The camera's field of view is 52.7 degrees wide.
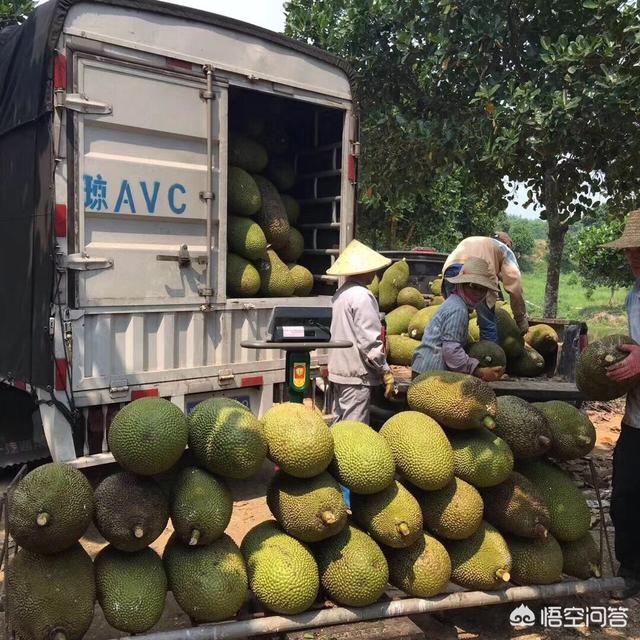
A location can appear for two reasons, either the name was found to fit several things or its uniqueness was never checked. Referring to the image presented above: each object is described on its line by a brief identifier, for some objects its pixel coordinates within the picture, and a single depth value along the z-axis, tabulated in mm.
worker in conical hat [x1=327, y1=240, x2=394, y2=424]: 4270
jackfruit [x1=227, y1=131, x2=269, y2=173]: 5559
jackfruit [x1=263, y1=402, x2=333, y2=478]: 2785
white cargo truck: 3881
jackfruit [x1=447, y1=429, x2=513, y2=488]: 3107
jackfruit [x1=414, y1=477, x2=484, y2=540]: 3012
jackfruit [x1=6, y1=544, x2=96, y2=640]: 2455
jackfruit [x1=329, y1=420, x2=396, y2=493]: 2887
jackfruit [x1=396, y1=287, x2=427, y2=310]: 6922
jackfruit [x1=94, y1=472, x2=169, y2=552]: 2578
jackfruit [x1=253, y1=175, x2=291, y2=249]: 5574
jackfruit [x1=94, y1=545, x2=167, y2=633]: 2564
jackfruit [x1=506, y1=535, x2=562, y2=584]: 3156
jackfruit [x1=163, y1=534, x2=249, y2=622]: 2658
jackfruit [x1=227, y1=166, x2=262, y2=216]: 5301
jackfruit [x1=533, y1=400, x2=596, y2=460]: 3391
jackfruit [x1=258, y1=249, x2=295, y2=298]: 5422
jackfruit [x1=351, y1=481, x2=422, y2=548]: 2877
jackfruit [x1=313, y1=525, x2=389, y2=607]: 2793
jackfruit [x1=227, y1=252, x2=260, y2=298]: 5137
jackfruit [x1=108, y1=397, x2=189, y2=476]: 2629
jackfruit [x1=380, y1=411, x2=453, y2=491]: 2982
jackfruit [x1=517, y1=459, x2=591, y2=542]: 3305
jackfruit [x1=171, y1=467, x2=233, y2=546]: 2664
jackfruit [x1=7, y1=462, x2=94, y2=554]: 2385
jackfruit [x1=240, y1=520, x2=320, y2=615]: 2705
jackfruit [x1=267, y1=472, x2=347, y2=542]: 2777
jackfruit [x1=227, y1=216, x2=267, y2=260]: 5273
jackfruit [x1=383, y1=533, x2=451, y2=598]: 2922
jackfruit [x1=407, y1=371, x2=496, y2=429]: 3107
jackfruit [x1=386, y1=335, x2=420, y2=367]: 6070
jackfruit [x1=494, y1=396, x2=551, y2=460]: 3264
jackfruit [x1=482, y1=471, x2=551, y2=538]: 3141
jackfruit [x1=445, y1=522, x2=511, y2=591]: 3029
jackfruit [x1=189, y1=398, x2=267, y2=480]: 2773
